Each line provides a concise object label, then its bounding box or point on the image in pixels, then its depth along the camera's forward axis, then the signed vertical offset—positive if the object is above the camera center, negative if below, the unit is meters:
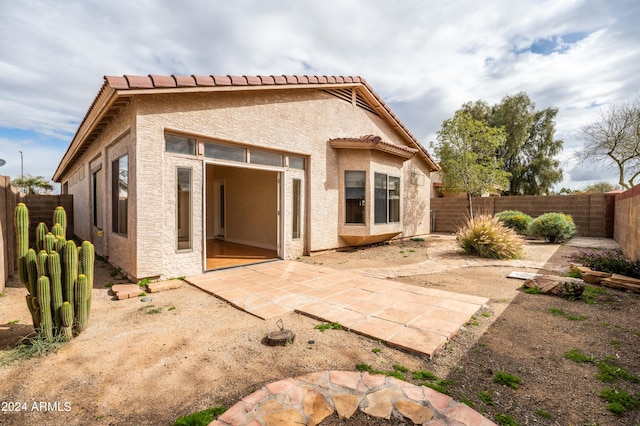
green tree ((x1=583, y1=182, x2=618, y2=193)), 33.41 +2.16
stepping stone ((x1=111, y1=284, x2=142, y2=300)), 5.18 -1.55
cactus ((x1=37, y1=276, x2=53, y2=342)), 3.16 -1.11
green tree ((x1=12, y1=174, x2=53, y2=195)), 25.48 +1.90
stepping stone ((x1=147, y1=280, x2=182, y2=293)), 5.52 -1.54
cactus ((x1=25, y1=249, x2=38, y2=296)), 3.30 -0.70
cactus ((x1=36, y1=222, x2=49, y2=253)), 3.49 -0.36
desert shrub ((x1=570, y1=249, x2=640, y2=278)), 6.09 -1.29
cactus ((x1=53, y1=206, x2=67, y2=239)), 3.84 -0.17
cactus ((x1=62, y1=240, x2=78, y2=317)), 3.34 -0.73
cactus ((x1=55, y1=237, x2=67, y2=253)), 3.39 -0.46
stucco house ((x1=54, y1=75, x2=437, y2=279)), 5.93 +1.04
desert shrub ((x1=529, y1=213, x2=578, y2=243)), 12.01 -0.90
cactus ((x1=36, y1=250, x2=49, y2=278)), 3.21 -0.63
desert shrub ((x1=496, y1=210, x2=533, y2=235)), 13.79 -0.70
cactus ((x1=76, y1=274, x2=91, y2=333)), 3.41 -1.14
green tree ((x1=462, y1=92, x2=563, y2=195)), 27.31 +5.89
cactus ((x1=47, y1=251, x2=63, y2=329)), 3.22 -0.87
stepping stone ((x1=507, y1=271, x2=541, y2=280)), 6.53 -1.57
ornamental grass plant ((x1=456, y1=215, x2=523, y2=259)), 8.95 -1.07
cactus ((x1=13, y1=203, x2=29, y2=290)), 3.38 -0.38
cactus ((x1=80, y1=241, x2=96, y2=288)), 3.50 -0.64
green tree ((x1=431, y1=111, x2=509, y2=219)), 14.88 +2.64
